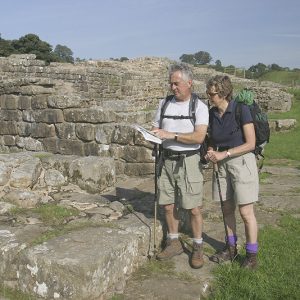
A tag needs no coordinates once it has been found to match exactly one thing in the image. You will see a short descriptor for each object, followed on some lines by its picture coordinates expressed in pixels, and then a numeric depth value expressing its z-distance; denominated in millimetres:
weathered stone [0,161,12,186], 5487
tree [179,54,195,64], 97488
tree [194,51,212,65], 106319
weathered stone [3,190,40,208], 5082
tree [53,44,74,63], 112419
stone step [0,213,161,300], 3395
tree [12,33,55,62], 38656
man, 4078
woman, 3969
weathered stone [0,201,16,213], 4802
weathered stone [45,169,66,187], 6020
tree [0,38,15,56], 35875
